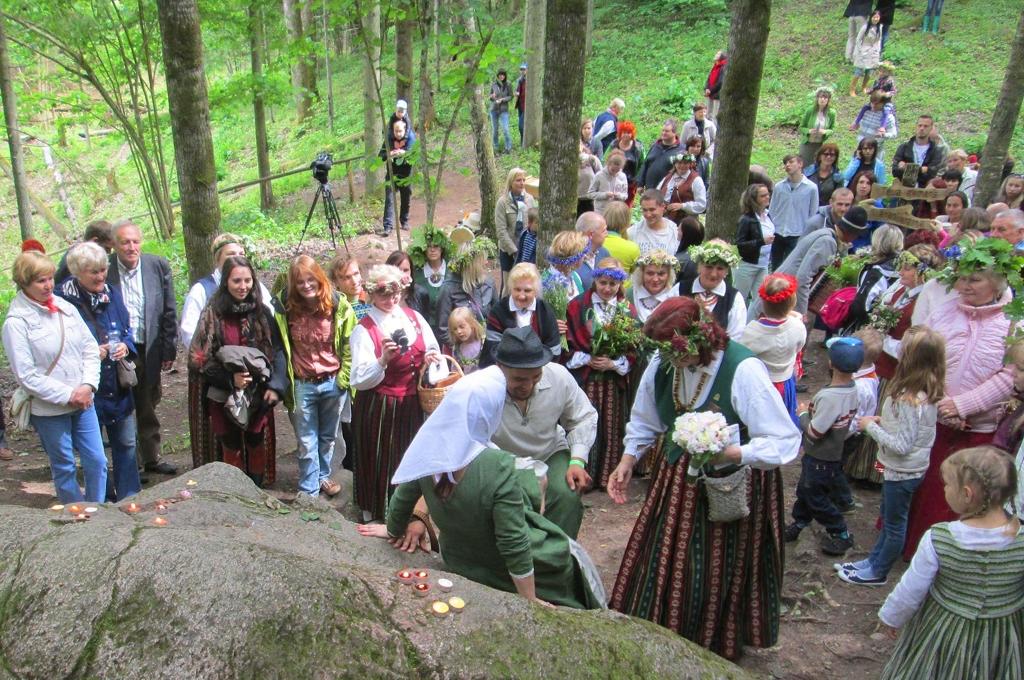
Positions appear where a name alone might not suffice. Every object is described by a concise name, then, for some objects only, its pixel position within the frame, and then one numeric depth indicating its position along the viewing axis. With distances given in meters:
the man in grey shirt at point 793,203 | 9.31
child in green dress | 3.39
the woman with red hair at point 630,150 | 12.98
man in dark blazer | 6.25
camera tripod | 12.57
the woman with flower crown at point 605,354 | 6.45
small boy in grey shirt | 5.15
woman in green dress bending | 3.19
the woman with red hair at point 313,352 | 5.70
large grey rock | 2.18
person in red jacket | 15.32
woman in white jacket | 5.01
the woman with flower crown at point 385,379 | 5.55
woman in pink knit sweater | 4.96
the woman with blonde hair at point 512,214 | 9.82
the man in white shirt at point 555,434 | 4.22
